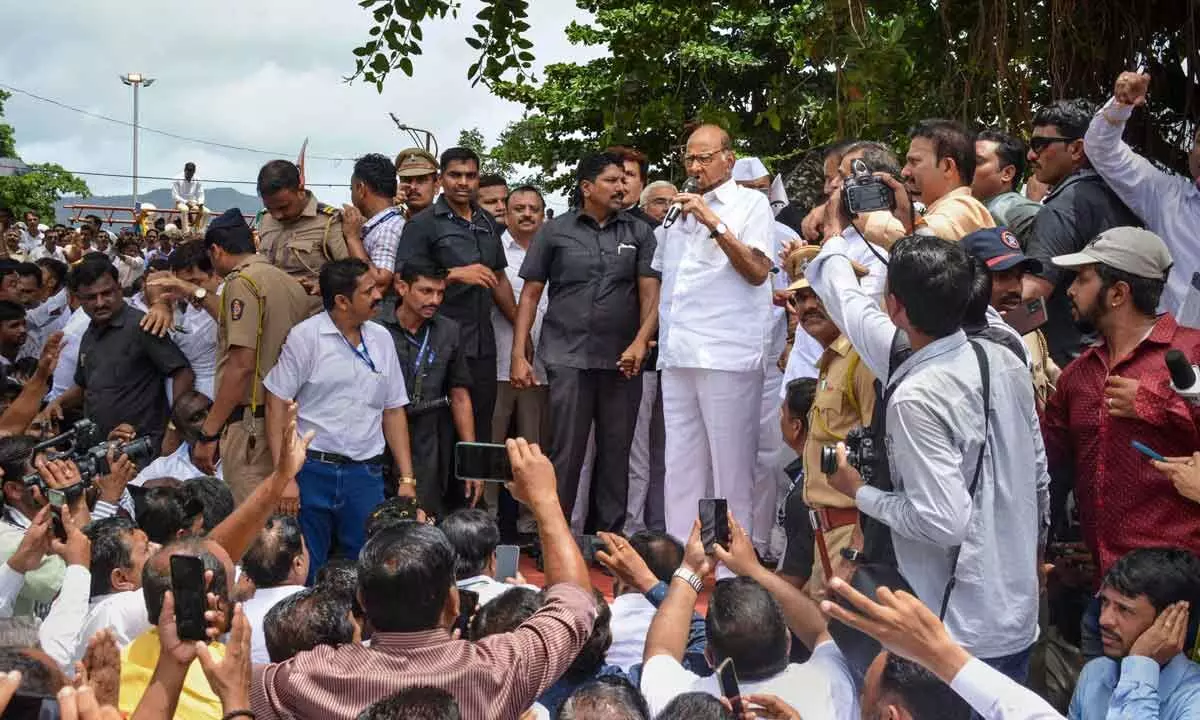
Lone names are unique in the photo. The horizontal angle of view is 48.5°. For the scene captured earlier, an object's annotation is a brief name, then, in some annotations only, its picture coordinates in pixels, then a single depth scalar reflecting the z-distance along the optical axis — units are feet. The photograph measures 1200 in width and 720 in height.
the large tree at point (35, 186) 120.88
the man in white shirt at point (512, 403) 23.45
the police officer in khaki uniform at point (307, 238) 21.56
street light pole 147.33
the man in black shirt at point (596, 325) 21.81
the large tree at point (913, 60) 17.11
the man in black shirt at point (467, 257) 22.24
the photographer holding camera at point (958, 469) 10.55
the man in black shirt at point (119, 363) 22.61
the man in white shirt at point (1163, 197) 15.26
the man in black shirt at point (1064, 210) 15.30
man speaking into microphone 19.77
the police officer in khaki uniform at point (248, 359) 19.75
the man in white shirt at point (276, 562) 14.14
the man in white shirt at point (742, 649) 11.03
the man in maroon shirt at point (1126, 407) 12.35
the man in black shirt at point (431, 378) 20.95
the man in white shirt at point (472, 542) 14.32
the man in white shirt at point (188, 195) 64.28
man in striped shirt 9.15
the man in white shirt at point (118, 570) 13.21
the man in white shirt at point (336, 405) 19.06
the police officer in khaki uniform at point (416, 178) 23.76
